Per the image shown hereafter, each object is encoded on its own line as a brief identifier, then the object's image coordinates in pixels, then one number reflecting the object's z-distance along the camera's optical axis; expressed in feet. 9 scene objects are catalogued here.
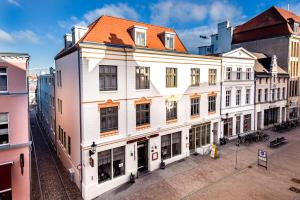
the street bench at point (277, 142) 75.10
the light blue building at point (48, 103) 79.41
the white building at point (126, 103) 46.06
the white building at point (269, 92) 94.55
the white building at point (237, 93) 78.79
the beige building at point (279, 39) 106.83
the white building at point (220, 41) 117.50
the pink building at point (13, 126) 37.88
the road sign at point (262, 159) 57.21
